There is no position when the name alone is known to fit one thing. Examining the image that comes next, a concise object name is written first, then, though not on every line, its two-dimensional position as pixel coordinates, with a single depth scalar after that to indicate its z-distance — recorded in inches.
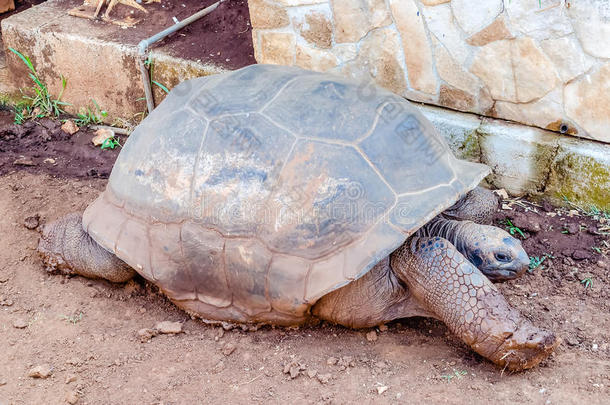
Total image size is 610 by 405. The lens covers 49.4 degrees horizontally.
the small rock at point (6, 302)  141.0
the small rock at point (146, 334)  132.6
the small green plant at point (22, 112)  210.2
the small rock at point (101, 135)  200.5
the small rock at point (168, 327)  135.0
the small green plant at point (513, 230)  157.8
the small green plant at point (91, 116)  210.0
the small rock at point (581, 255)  148.3
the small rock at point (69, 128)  205.9
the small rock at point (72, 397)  115.9
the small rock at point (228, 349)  128.9
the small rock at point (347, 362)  123.3
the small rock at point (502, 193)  167.5
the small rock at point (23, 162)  189.0
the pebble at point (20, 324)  134.7
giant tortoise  119.9
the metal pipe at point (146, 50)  195.3
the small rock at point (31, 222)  162.9
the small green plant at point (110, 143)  198.9
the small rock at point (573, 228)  154.6
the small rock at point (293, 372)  121.0
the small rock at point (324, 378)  119.3
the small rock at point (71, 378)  121.1
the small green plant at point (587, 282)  140.9
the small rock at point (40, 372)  121.1
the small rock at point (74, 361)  125.6
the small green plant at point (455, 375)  116.5
